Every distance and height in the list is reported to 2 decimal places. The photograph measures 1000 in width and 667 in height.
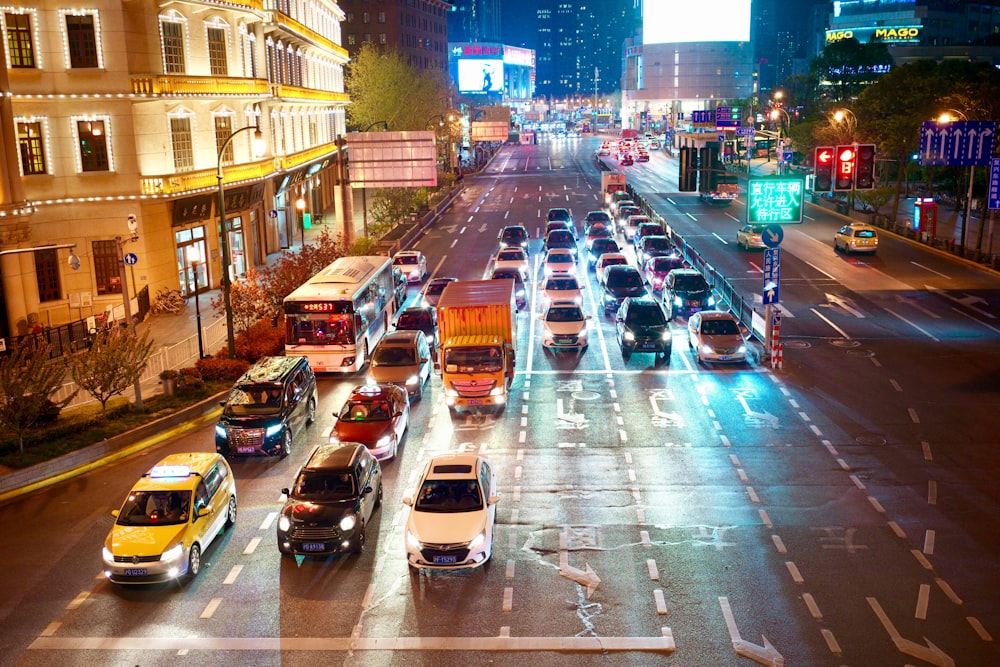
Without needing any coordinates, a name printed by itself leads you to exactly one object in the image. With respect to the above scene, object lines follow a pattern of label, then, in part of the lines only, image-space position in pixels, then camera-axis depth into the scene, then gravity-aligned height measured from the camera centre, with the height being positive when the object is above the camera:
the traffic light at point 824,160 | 31.62 -1.60
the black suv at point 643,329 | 35.03 -7.84
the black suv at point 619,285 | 43.16 -7.66
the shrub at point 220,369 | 32.81 -8.43
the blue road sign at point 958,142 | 46.28 -1.61
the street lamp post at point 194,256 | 34.41 -6.58
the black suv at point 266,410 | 25.39 -7.85
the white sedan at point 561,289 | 42.34 -7.63
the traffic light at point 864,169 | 30.62 -1.86
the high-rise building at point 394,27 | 152.88 +14.70
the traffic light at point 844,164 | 30.52 -1.68
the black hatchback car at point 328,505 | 19.12 -7.81
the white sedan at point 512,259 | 49.22 -7.37
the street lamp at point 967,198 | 54.19 -5.11
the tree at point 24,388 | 25.08 -6.93
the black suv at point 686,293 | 41.25 -7.68
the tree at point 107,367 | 27.20 -6.87
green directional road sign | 34.84 -3.19
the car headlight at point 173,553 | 18.22 -8.12
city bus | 33.44 -7.09
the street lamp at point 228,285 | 32.81 -5.75
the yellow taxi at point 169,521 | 18.19 -7.85
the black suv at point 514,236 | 59.12 -7.36
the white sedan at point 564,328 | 36.44 -7.98
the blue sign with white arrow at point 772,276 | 35.41 -6.00
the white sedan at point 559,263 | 50.84 -7.76
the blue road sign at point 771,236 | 34.75 -4.45
